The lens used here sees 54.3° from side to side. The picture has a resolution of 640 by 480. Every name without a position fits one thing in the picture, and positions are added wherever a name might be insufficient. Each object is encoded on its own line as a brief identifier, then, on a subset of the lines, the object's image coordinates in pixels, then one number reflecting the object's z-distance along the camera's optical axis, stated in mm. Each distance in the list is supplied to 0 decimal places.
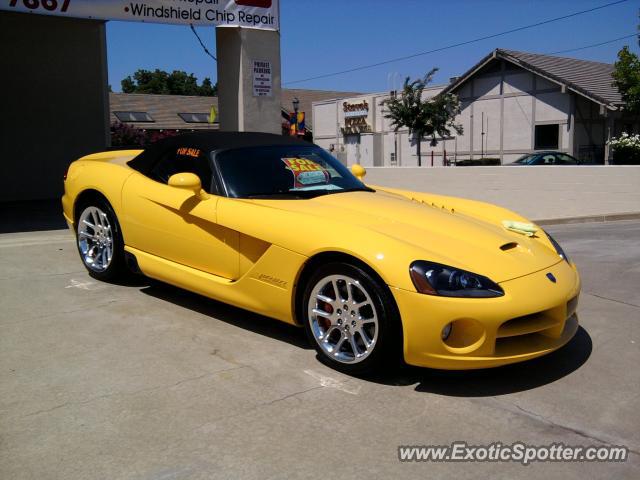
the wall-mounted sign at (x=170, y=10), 9055
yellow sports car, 3338
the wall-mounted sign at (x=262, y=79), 10938
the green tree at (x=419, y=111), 29797
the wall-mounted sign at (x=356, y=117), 42656
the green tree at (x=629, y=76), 26375
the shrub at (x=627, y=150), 23188
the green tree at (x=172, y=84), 94375
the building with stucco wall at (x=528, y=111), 30594
